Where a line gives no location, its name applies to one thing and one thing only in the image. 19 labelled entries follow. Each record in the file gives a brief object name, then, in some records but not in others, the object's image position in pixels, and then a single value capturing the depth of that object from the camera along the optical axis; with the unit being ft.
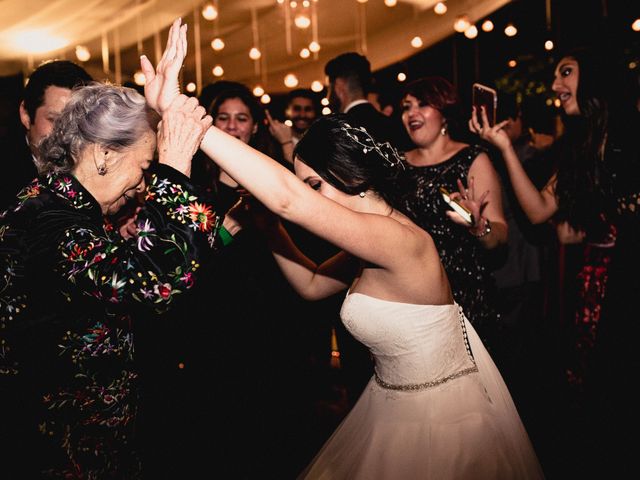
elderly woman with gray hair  4.01
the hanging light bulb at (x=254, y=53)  20.38
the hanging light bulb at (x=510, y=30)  19.44
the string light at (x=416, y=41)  19.92
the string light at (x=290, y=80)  19.88
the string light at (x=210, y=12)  17.54
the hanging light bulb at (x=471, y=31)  17.29
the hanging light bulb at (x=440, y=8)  19.17
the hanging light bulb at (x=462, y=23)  17.44
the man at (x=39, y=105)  6.73
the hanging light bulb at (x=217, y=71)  22.43
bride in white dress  5.18
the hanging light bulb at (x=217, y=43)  19.87
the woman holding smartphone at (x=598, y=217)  8.33
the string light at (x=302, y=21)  18.07
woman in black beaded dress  9.18
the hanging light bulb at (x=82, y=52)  17.39
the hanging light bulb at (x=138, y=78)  19.26
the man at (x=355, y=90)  10.89
